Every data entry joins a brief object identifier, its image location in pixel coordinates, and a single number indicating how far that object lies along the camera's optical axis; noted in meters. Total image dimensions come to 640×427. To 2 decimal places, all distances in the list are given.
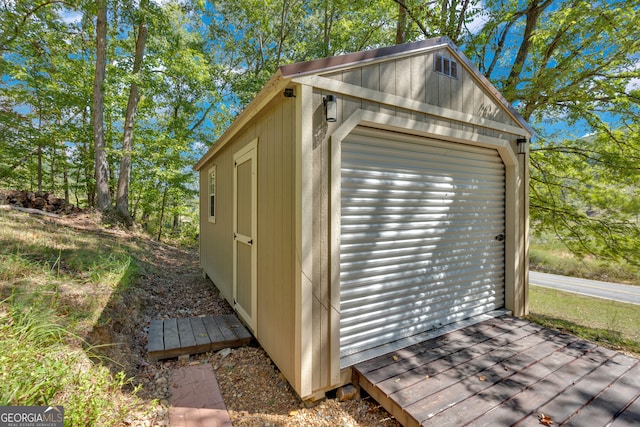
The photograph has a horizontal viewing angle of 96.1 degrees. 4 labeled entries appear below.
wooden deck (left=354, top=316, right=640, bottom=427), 2.11
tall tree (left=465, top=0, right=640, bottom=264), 5.23
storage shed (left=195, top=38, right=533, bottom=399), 2.47
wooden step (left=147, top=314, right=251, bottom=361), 3.15
